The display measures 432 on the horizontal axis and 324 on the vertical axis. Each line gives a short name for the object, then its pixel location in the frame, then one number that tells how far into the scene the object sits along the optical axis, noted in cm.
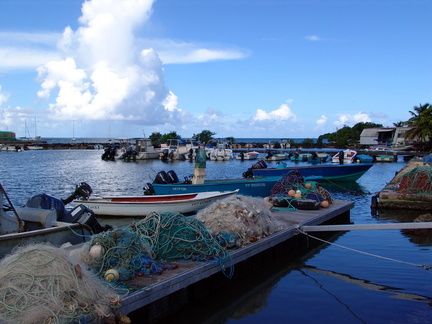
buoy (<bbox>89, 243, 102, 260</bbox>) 666
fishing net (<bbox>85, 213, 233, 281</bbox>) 680
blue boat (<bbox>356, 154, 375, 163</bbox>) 5621
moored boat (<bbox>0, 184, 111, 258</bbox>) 889
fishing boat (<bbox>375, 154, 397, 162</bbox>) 6247
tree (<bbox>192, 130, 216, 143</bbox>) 11896
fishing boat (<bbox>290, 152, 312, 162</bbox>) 6576
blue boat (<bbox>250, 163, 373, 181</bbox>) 3279
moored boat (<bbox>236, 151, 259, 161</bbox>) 6984
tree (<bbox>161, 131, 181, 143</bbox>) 11375
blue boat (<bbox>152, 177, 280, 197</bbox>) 2114
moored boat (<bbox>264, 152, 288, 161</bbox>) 6736
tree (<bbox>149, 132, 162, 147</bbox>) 11355
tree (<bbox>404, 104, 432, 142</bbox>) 6575
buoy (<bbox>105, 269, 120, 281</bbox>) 632
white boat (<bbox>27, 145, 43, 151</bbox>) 11906
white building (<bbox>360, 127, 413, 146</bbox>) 9538
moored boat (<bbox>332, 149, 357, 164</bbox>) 5344
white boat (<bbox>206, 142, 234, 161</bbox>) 6719
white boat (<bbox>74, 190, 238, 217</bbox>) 1730
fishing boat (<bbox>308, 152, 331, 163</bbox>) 6462
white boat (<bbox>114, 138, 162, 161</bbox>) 6919
